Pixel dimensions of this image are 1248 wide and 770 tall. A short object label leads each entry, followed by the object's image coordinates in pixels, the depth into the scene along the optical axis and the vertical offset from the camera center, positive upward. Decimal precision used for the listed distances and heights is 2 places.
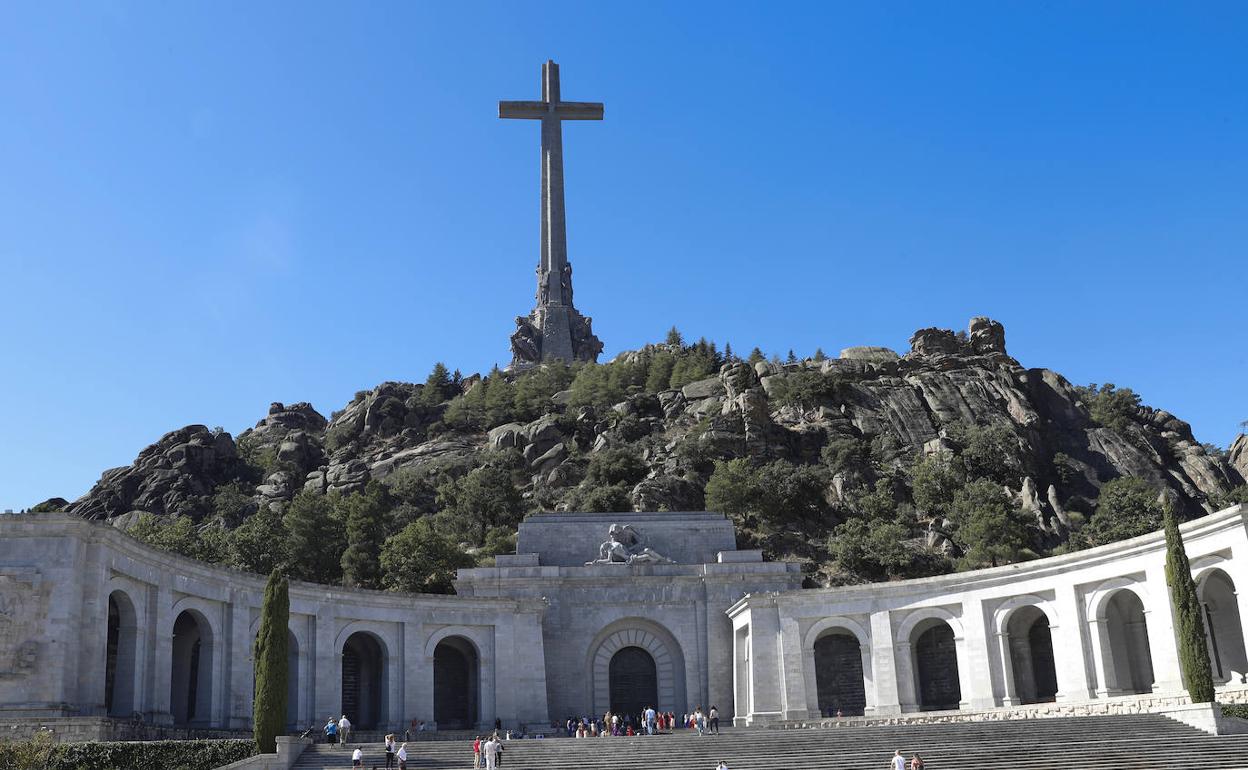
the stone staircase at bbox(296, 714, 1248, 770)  28.98 -2.39
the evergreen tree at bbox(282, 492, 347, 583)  65.25 +7.67
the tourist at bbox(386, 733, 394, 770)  30.72 -1.92
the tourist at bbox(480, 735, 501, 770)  29.61 -1.96
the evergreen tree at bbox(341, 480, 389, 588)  63.78 +7.87
